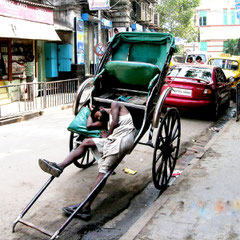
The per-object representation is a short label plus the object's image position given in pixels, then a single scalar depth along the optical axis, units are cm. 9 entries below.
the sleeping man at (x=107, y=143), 406
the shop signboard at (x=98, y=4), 1432
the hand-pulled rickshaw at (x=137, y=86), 493
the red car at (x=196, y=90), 1003
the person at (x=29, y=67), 1468
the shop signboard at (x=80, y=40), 1855
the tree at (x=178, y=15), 3819
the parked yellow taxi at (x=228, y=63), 1581
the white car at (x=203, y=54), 2445
